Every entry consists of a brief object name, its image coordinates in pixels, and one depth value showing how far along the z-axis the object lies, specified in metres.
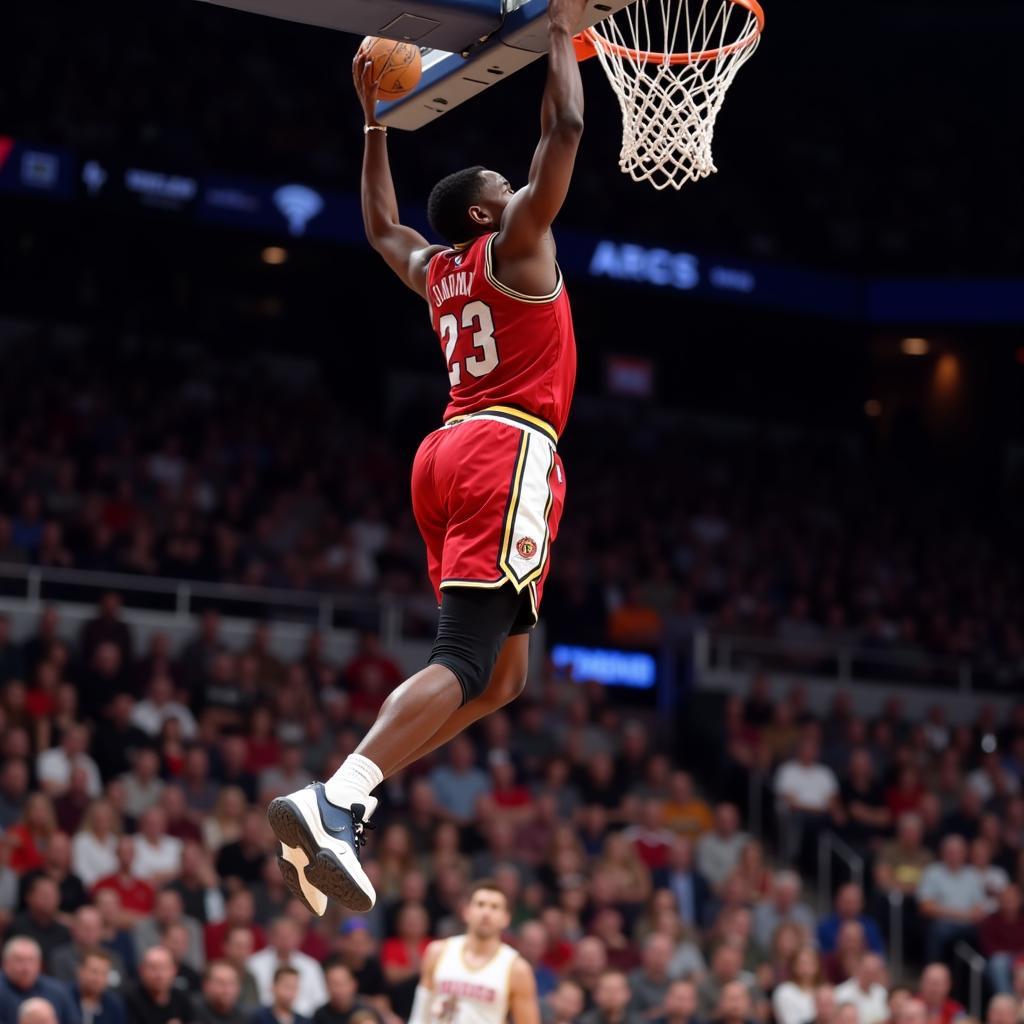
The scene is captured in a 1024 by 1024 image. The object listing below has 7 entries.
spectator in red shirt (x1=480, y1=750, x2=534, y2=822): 13.07
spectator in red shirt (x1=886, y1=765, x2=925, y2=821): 14.81
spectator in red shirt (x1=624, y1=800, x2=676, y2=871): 13.26
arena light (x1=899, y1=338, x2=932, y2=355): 22.15
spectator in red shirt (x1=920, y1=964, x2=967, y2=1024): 11.91
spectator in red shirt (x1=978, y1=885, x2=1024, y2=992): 13.17
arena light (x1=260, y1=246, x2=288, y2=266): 19.77
